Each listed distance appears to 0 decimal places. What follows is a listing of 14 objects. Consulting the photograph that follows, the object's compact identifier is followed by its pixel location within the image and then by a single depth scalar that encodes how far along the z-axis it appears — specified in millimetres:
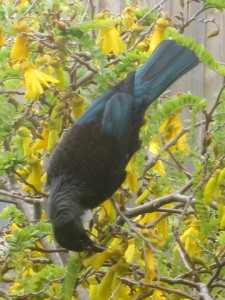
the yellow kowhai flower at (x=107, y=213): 3586
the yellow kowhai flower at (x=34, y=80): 3588
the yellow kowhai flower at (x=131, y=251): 3582
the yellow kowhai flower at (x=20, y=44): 3599
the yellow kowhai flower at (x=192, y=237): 3607
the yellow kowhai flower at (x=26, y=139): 3656
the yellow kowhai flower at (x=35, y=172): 3647
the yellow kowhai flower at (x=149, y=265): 3473
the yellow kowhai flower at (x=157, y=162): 3731
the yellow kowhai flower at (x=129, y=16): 3759
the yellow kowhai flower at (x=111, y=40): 3694
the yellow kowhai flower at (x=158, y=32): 3647
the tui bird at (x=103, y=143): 3613
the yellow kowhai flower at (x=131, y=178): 3613
